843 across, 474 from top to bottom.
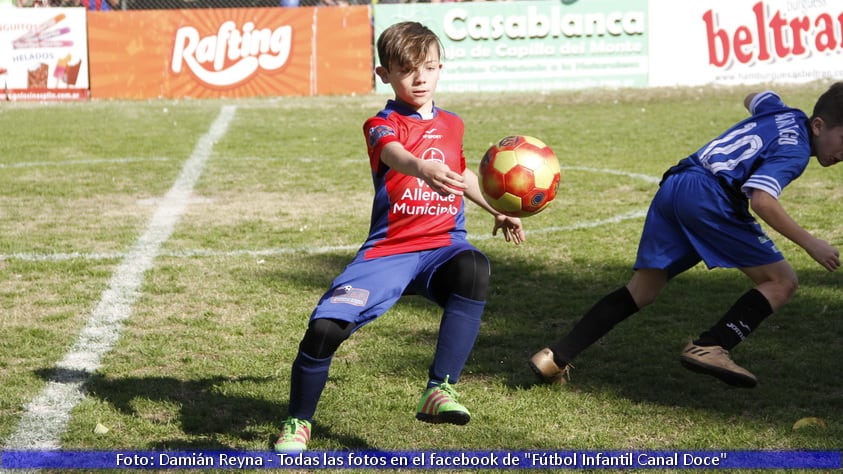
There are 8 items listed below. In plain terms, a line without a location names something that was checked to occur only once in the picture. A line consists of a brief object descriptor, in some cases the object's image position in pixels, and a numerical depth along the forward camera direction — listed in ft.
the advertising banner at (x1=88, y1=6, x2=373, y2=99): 64.49
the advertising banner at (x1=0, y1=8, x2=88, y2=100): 62.90
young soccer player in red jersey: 12.96
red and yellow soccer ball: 14.11
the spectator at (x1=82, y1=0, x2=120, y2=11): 65.58
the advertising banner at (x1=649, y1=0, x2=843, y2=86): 63.87
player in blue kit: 14.42
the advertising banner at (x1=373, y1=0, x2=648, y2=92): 65.26
